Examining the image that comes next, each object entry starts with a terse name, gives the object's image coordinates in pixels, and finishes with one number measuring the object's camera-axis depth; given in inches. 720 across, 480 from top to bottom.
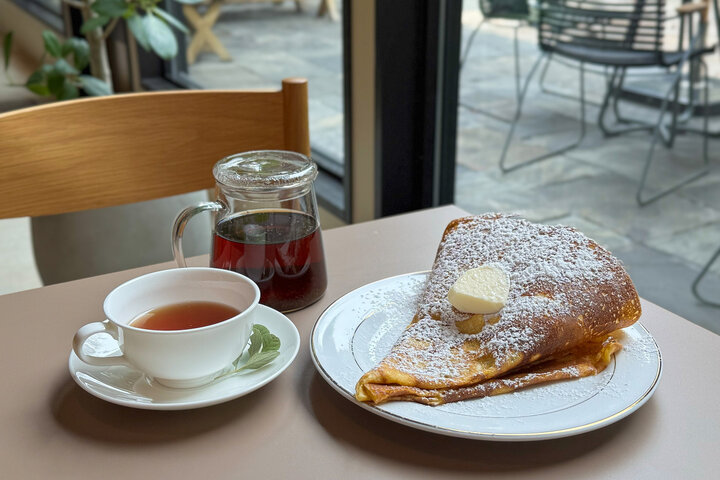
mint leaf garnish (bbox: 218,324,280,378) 24.9
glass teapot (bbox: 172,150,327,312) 28.4
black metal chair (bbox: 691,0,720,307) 59.3
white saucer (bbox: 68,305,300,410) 22.8
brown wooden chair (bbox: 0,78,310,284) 40.1
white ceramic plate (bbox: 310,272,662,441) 21.2
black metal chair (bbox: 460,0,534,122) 67.7
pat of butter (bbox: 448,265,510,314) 24.8
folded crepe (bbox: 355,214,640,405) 22.8
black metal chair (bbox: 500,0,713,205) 56.8
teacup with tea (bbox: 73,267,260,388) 22.6
